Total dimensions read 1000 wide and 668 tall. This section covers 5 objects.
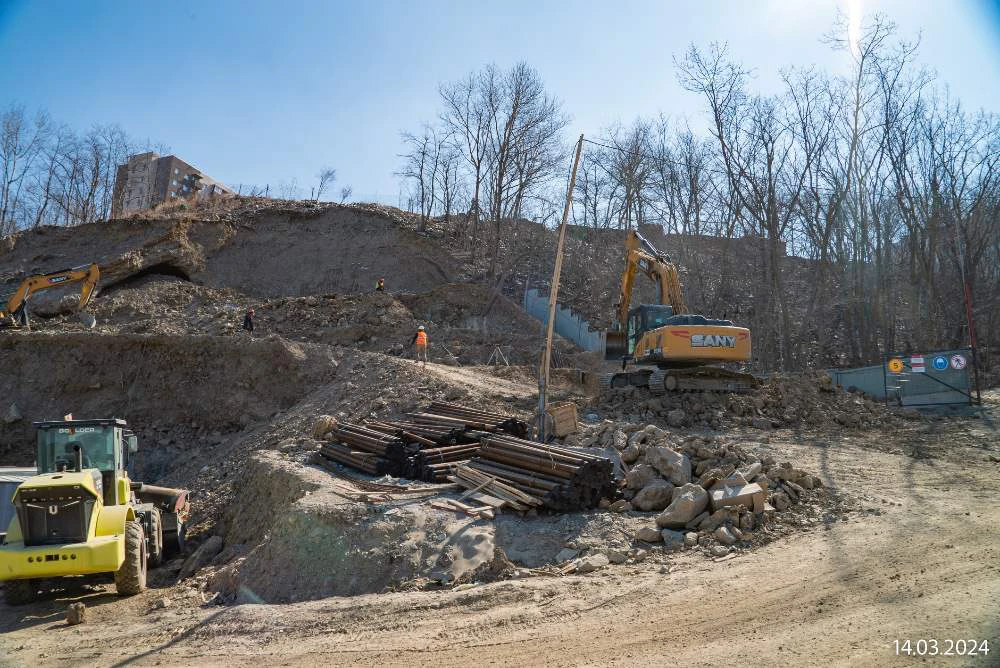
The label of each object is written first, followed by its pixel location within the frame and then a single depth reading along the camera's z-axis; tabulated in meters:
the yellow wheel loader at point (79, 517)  8.18
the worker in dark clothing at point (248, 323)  25.44
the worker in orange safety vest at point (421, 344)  21.41
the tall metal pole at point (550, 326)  12.41
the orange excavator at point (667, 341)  15.41
